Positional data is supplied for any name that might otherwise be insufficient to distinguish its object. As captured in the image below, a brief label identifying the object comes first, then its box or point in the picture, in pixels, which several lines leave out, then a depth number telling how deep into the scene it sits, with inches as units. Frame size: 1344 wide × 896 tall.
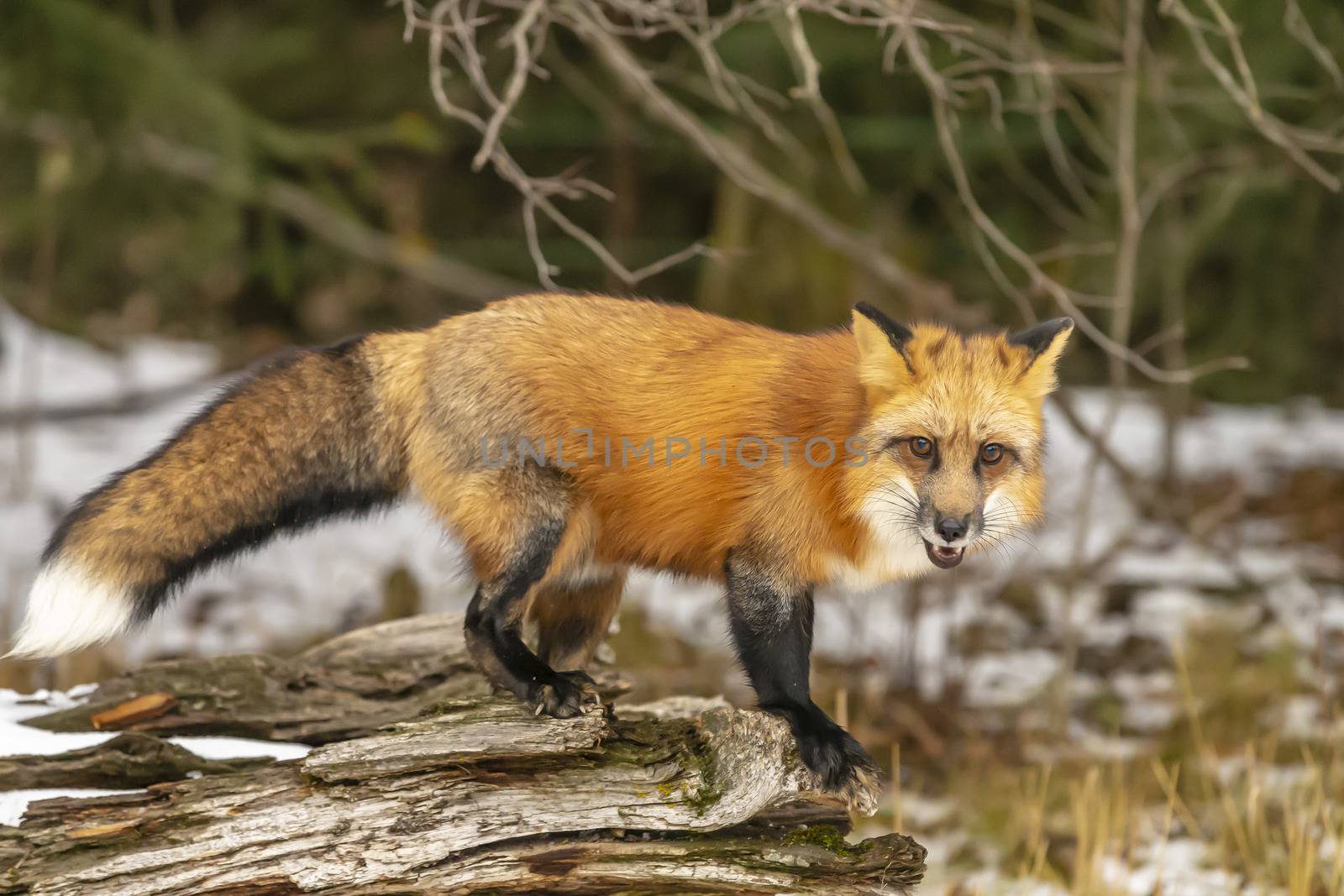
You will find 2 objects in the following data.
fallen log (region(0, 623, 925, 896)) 304.7
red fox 312.7
